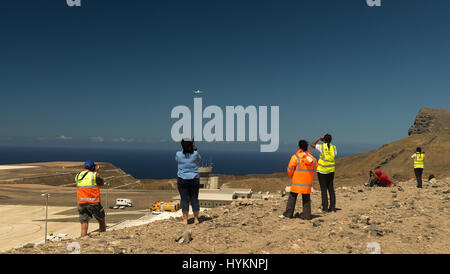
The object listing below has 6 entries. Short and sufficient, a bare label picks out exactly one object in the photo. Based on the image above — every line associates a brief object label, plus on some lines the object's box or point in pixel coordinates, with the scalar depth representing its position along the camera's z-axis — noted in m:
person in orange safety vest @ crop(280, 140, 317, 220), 8.32
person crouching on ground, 16.50
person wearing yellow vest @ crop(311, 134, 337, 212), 9.28
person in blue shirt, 8.41
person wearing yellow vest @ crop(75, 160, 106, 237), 8.04
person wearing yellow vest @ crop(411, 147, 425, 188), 15.12
